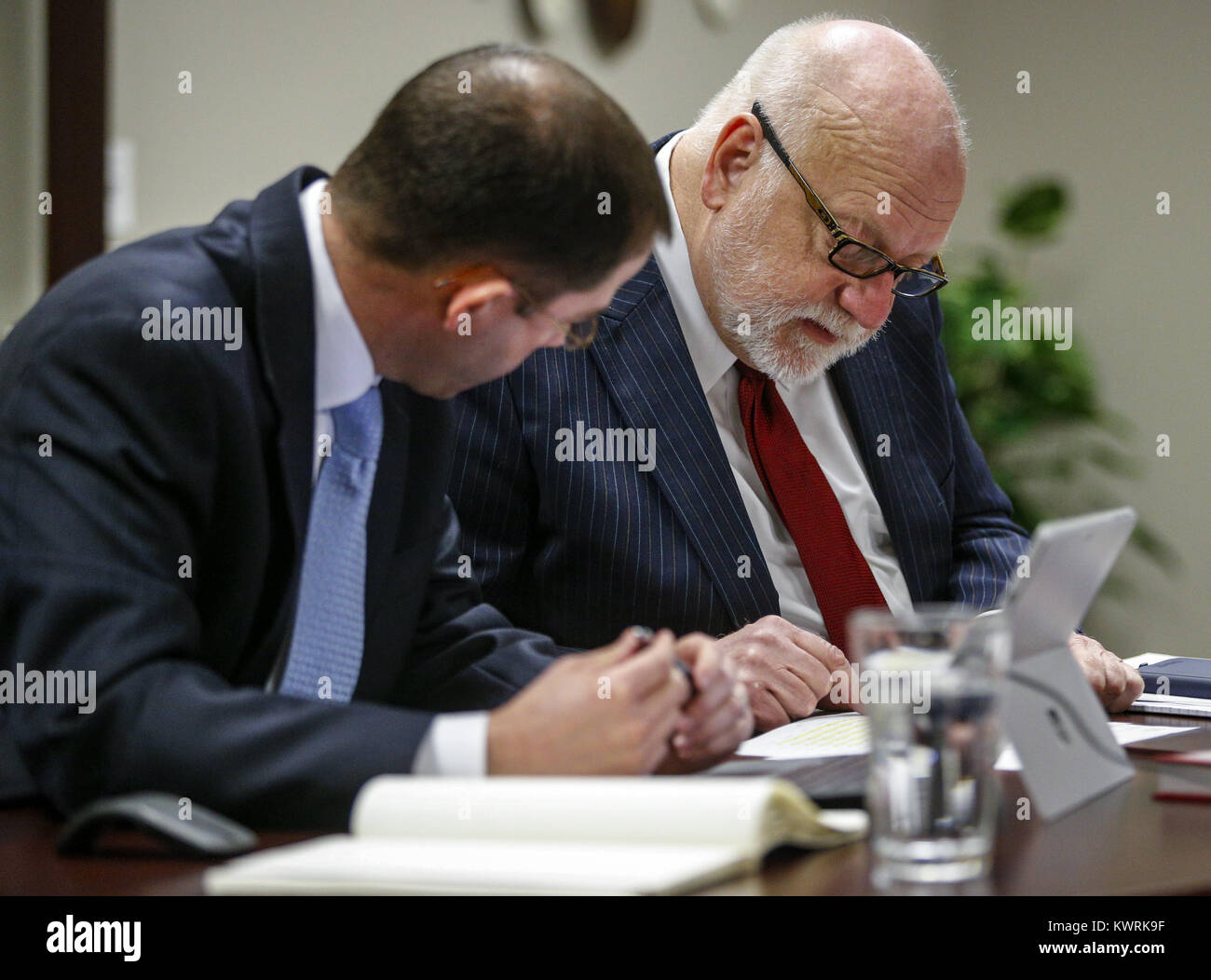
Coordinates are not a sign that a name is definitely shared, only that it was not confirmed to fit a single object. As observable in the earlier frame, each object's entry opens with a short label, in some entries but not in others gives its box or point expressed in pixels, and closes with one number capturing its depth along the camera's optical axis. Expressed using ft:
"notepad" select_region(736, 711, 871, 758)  8.57
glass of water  7.58
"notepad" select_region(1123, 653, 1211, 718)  9.46
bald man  10.44
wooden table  7.54
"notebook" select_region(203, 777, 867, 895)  7.37
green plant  23.27
